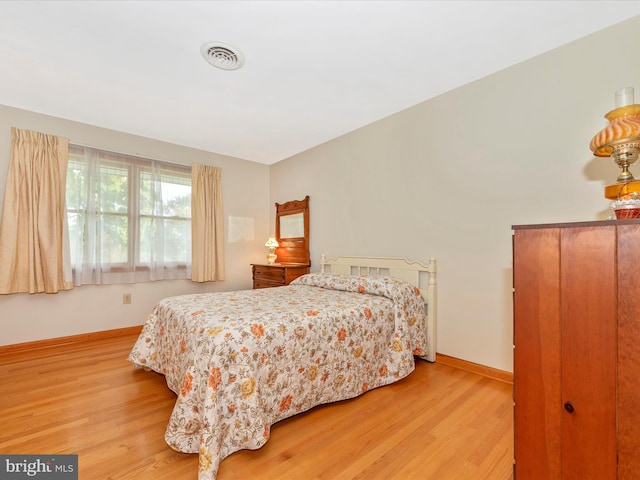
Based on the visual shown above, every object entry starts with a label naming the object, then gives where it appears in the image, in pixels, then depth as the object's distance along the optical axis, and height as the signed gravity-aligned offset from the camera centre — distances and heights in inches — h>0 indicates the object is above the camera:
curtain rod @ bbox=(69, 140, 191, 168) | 120.6 +38.7
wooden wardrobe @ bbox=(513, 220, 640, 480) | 37.4 -15.7
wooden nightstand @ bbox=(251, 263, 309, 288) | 138.3 -16.4
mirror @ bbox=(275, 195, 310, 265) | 153.2 +4.4
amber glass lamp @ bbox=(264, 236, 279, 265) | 160.9 -3.9
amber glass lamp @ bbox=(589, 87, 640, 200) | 49.7 +16.9
